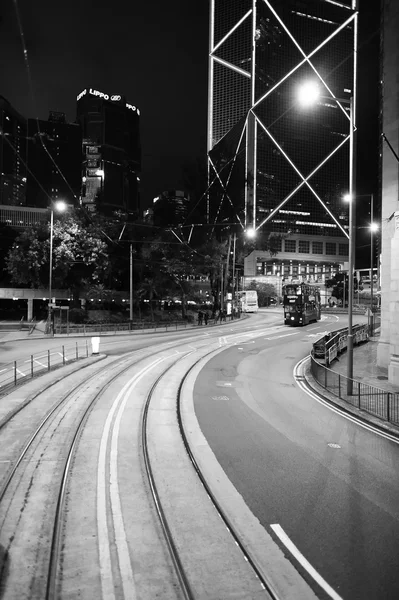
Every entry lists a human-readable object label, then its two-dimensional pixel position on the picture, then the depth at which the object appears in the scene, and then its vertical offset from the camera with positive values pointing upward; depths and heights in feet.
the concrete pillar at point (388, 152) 60.03 +21.19
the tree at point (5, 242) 192.85 +25.36
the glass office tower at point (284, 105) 538.88 +268.21
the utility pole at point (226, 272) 197.10 +12.09
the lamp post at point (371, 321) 114.41 -6.92
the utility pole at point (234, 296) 211.90 -0.29
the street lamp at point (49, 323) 121.97 -8.48
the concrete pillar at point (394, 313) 52.01 -2.08
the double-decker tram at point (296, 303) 145.59 -2.34
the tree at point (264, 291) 370.84 +5.01
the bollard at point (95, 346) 79.92 -9.88
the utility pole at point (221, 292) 189.18 +1.86
